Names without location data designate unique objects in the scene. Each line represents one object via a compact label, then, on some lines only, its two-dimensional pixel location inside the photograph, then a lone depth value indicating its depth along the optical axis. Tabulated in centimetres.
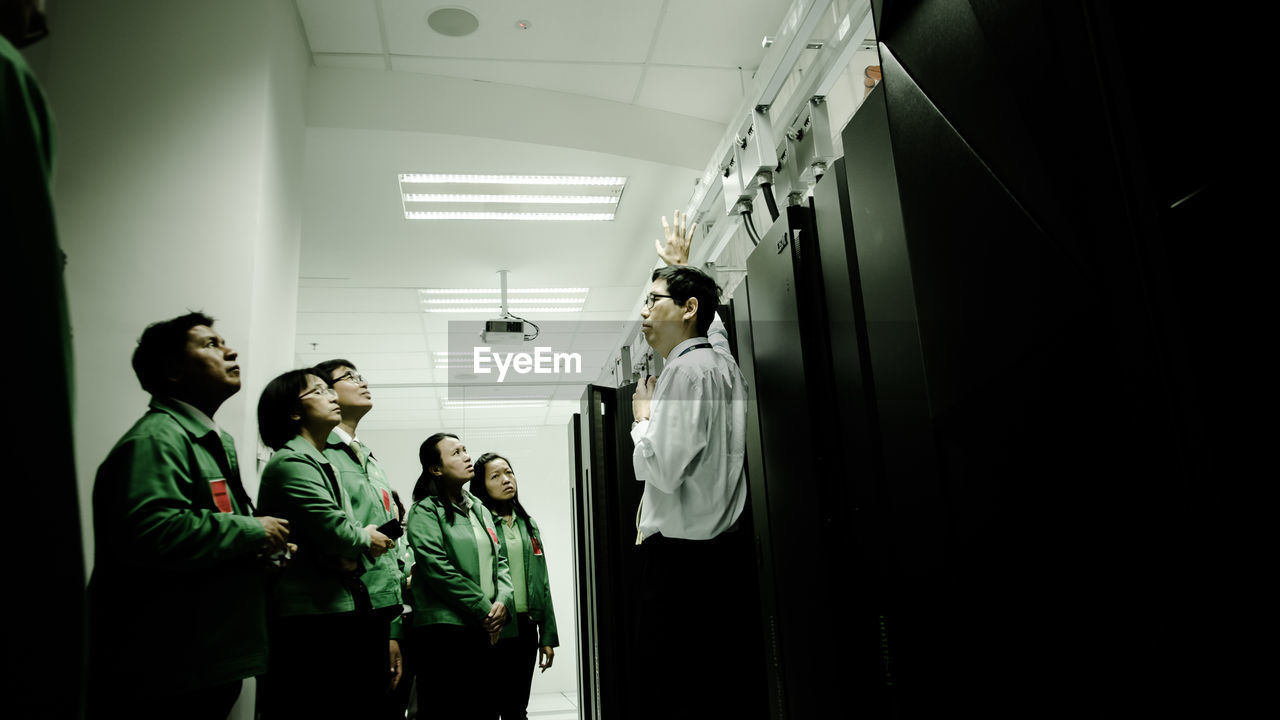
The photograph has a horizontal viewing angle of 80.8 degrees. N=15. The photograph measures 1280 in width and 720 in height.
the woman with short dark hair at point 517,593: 341
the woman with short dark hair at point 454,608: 312
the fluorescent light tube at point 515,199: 484
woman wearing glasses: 199
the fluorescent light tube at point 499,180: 461
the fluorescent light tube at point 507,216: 506
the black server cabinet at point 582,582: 466
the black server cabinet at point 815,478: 152
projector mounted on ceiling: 585
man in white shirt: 201
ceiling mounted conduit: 192
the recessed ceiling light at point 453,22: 341
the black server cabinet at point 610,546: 397
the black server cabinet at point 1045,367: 61
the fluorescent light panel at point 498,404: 748
